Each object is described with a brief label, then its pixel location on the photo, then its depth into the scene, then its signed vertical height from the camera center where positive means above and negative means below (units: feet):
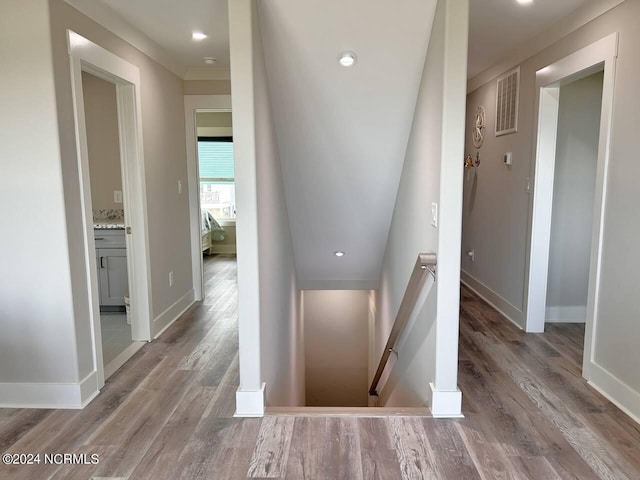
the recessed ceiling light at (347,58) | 8.36 +2.43
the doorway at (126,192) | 8.51 -0.09
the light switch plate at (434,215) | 7.61 -0.50
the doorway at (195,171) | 14.53 +0.55
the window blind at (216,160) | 26.58 +1.65
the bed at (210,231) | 25.80 -2.60
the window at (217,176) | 26.58 +0.68
